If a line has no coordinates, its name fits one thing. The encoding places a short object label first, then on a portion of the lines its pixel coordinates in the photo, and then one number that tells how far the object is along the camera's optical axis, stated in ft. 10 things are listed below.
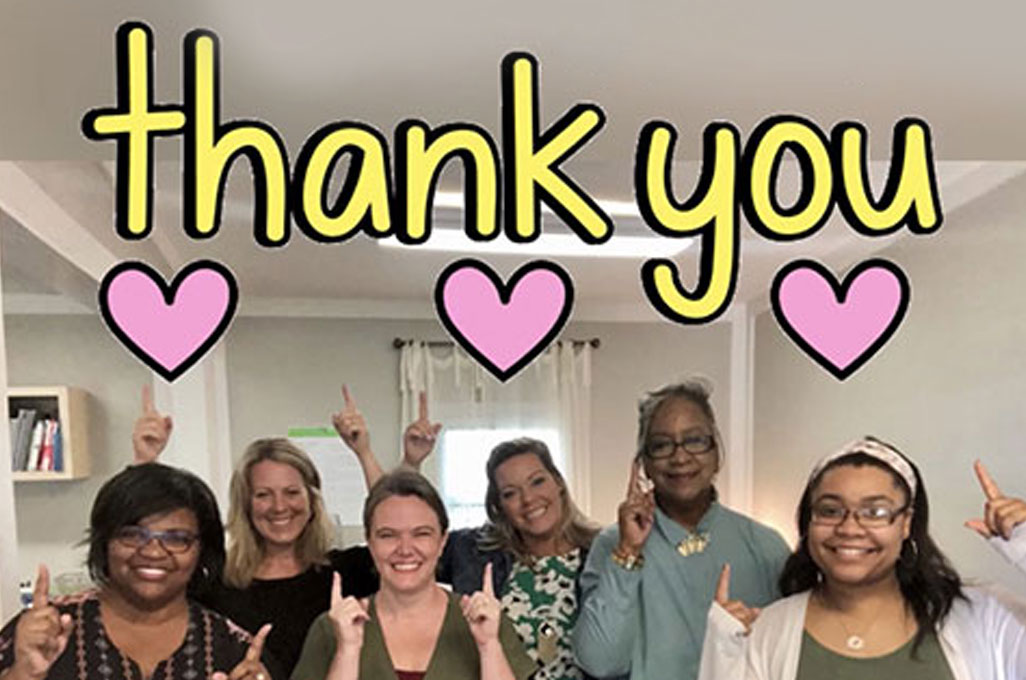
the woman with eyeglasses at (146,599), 3.67
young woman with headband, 3.65
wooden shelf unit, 10.34
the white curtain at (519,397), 12.20
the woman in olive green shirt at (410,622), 3.87
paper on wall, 11.55
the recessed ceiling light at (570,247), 6.84
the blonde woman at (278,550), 4.36
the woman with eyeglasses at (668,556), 4.30
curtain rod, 12.10
